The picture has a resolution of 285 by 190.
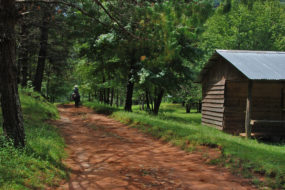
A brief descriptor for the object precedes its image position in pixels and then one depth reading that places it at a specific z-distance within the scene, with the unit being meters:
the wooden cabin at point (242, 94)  13.27
